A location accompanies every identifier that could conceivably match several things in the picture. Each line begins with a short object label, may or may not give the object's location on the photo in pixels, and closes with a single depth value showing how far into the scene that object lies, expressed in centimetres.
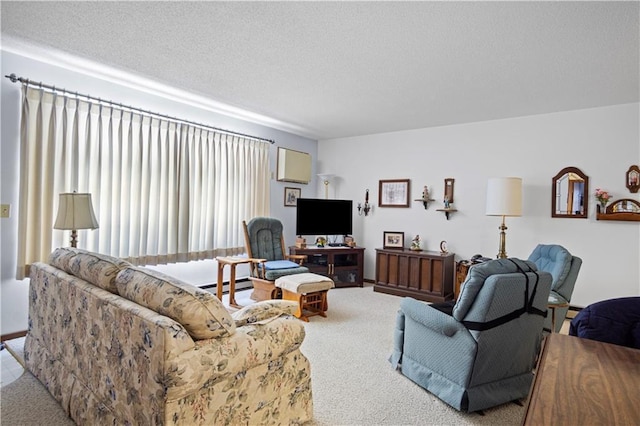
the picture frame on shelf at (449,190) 516
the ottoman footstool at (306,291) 385
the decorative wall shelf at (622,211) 389
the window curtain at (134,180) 320
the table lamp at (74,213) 292
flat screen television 546
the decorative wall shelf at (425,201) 534
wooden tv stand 538
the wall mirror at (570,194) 420
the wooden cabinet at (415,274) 482
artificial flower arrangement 402
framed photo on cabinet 544
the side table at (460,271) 452
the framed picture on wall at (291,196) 597
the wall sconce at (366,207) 605
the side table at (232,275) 430
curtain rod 308
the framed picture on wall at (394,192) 562
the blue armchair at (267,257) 430
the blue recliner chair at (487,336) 210
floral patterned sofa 138
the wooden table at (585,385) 88
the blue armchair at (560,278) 309
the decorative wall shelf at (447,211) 509
